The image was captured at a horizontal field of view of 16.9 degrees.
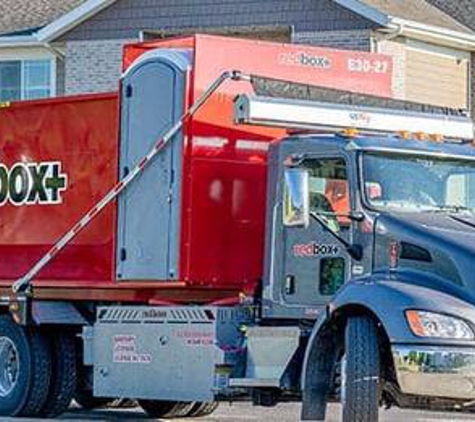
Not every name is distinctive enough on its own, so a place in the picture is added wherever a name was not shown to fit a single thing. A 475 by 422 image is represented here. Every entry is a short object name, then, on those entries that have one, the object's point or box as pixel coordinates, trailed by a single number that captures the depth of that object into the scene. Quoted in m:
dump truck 11.15
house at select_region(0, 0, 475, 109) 27.33
